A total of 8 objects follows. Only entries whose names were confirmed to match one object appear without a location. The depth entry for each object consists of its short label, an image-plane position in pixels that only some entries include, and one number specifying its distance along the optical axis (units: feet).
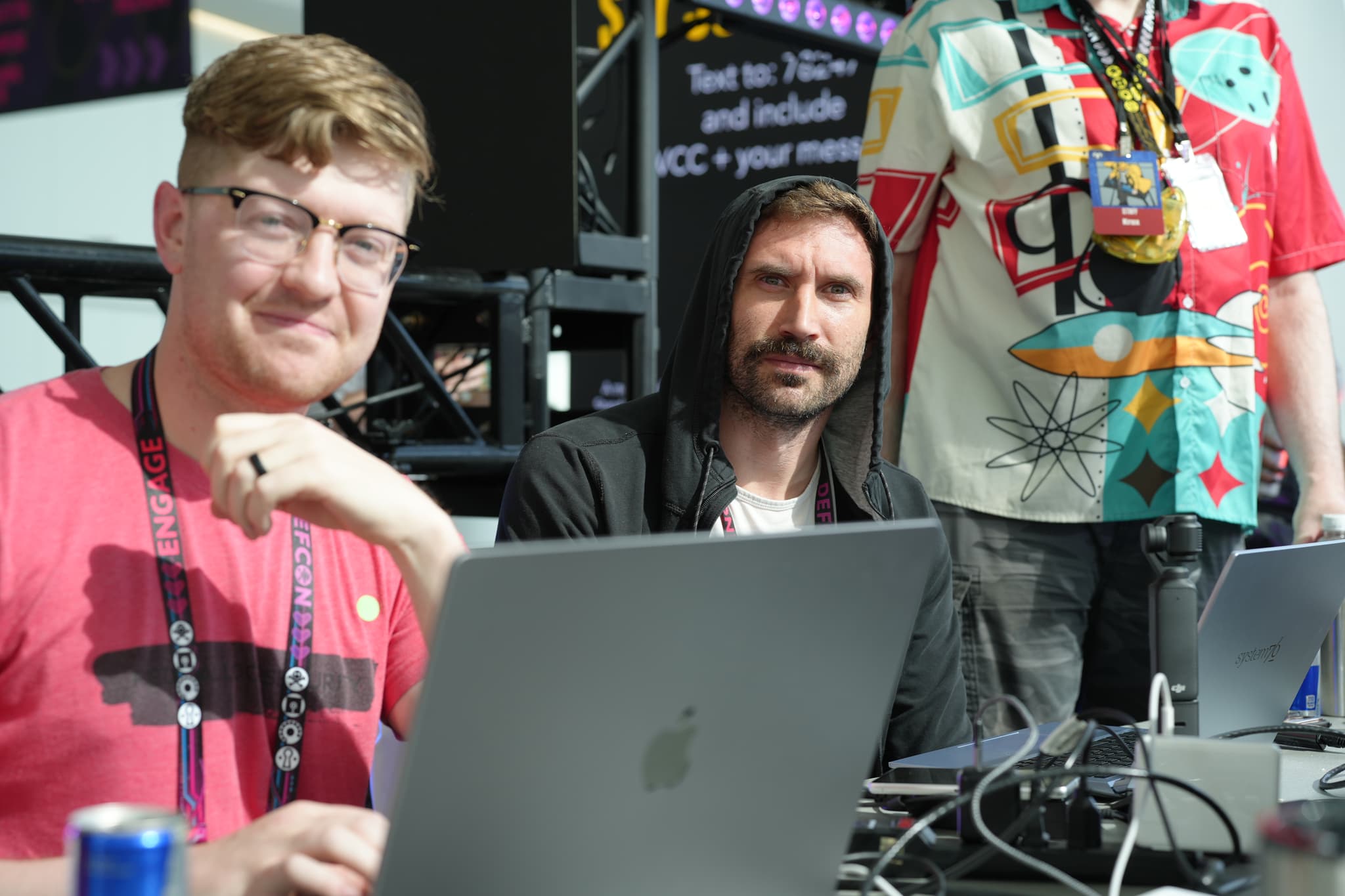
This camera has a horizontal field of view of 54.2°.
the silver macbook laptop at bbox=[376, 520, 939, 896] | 2.26
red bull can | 1.89
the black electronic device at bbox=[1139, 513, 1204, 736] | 4.73
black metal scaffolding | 11.32
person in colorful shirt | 7.37
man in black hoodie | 5.97
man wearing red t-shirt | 3.40
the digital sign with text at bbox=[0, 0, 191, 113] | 11.91
